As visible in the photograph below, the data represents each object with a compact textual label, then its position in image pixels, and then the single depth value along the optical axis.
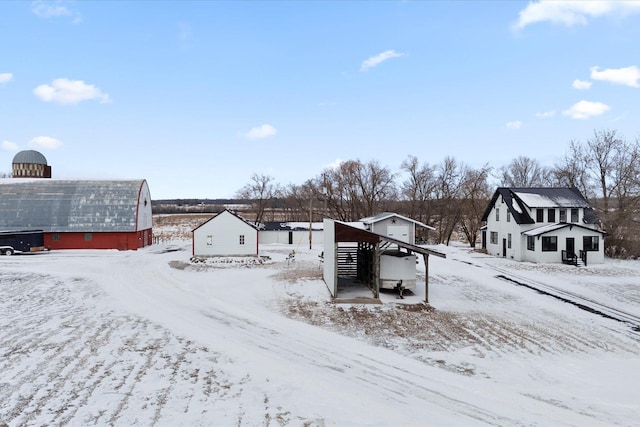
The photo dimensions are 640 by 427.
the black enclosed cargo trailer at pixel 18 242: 35.72
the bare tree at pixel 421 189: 57.72
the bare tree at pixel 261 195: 67.25
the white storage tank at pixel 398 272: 19.41
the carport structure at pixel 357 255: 17.80
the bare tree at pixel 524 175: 63.78
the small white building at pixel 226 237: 34.38
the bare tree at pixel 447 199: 53.72
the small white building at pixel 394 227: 42.12
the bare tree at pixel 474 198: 49.66
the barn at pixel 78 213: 39.03
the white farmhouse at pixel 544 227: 31.88
